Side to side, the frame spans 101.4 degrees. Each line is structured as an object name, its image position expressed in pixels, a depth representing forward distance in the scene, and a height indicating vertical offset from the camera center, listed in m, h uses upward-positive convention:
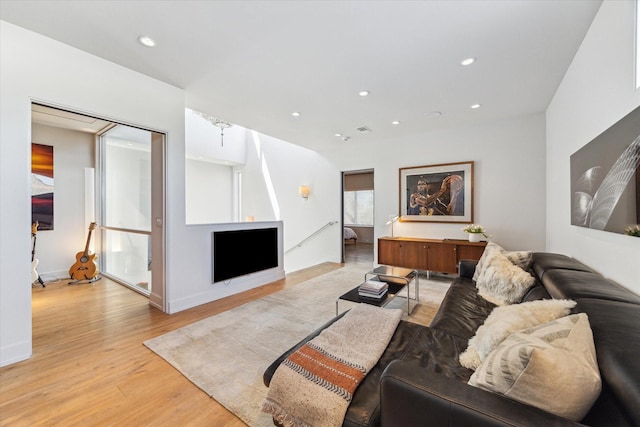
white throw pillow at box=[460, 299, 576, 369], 1.28 -0.56
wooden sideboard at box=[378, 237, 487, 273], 4.34 -0.71
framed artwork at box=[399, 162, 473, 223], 4.70 +0.36
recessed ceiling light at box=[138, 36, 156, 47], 2.34 +1.55
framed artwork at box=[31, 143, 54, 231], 4.34 +0.43
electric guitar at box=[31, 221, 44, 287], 3.90 -0.76
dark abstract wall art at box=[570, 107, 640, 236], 1.48 +0.23
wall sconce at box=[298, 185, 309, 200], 6.55 +0.53
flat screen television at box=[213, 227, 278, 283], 3.66 -0.61
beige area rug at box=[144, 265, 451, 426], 1.81 -1.21
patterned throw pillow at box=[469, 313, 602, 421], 0.82 -0.53
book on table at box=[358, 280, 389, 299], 2.70 -0.82
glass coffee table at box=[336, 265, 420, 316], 2.64 -0.87
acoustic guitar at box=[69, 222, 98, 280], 4.30 -0.92
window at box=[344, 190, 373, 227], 9.55 +0.15
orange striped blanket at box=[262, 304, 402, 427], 1.17 -0.81
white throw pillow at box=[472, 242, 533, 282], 2.52 -0.46
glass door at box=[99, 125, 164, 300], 3.37 +0.06
